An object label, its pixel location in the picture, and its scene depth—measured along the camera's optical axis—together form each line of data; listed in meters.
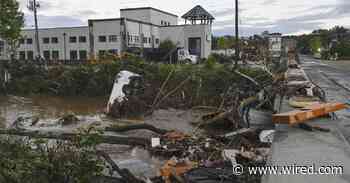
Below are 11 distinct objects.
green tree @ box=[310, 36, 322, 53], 70.82
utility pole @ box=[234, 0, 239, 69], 18.60
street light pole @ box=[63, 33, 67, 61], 39.94
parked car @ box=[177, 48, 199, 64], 32.39
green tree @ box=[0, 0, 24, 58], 22.86
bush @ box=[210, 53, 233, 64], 33.31
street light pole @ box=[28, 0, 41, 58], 29.98
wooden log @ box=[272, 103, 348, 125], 5.40
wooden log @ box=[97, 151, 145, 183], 4.63
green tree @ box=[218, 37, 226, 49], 57.62
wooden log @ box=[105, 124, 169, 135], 8.86
